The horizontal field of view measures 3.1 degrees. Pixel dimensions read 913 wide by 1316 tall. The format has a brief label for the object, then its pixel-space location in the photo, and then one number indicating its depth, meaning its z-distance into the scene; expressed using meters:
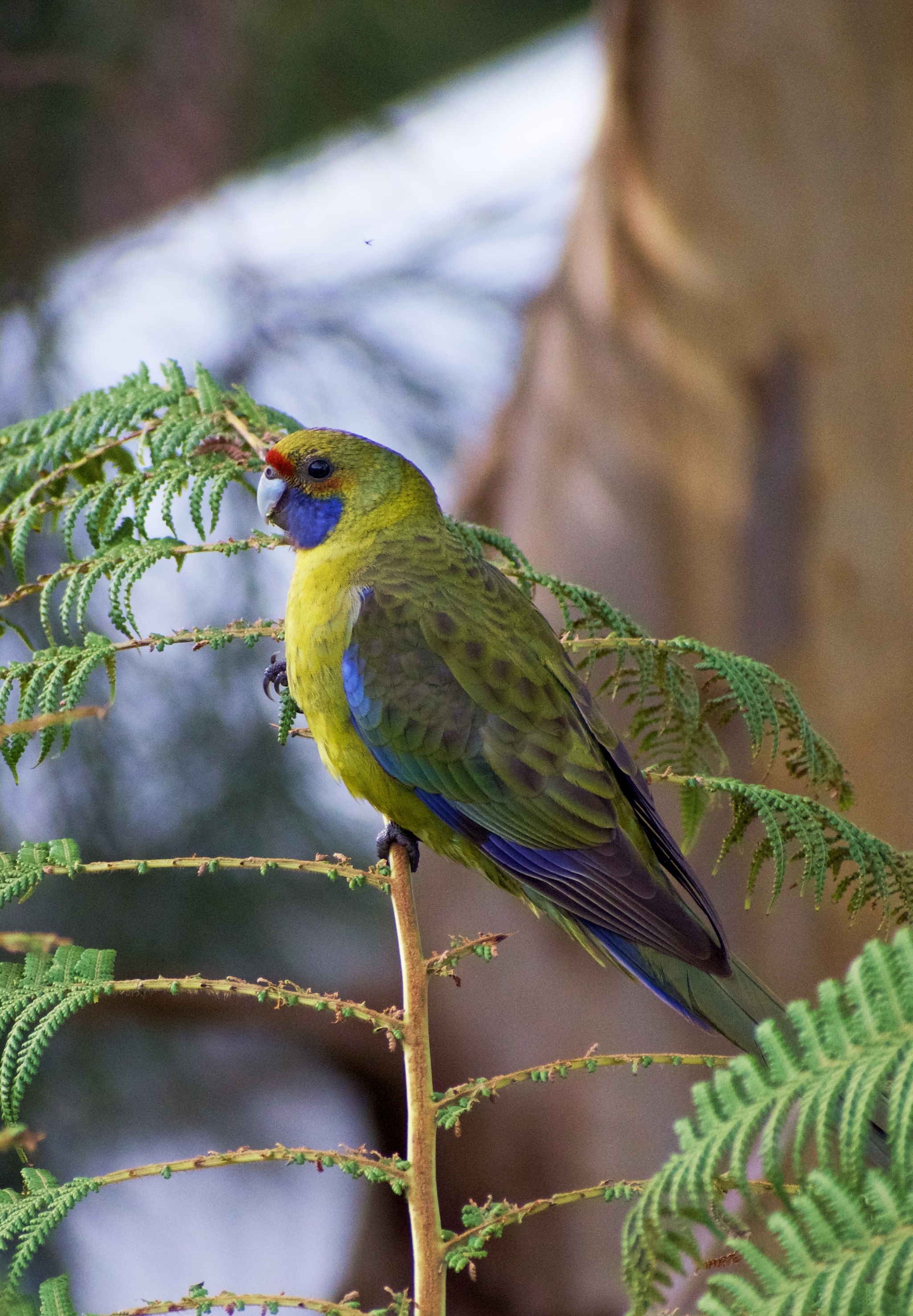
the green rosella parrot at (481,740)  6.00
